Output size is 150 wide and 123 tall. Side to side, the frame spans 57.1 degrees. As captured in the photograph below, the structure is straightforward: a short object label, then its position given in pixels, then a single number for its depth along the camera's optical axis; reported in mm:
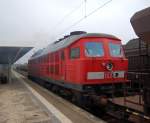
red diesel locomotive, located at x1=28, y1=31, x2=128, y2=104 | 5477
